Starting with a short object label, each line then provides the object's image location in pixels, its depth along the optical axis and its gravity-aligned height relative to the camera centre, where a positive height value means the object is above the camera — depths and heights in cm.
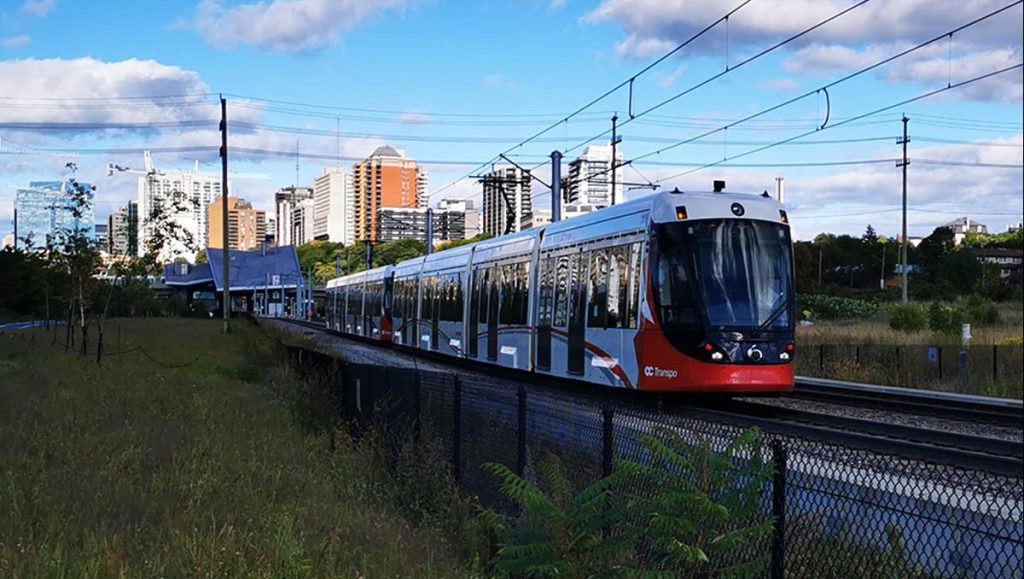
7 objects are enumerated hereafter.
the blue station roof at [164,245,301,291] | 11131 +171
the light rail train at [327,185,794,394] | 1576 -14
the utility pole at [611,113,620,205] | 4059 +580
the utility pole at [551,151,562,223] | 3678 +349
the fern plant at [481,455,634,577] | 590 -139
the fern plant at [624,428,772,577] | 525 -111
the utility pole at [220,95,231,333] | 4603 +444
